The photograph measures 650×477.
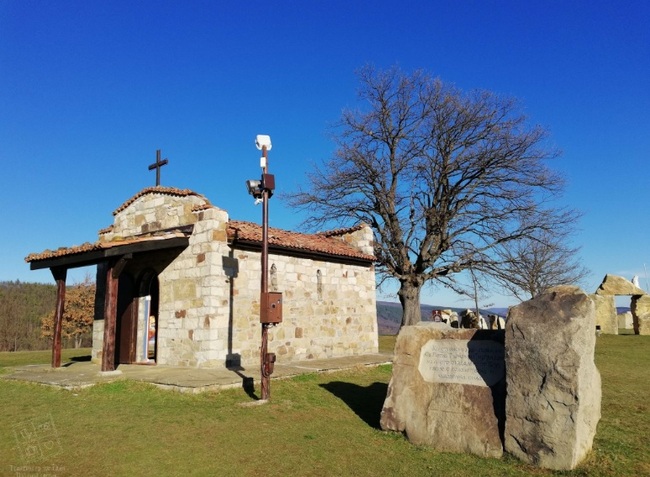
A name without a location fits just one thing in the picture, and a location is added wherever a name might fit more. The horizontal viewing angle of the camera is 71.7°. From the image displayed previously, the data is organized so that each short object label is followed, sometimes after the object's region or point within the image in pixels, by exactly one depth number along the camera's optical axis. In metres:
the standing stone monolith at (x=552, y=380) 4.82
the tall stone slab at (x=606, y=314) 24.75
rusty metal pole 8.02
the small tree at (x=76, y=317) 29.50
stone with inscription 5.48
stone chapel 10.95
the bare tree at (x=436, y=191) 19.25
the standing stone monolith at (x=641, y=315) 23.37
